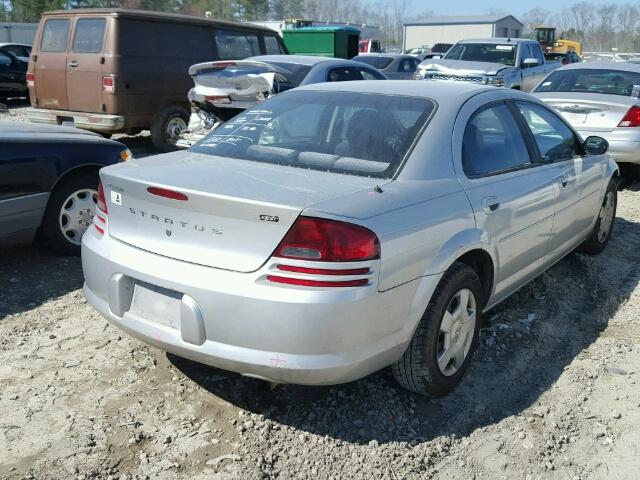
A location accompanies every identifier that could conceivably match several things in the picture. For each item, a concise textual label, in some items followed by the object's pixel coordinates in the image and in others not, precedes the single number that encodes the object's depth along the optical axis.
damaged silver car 7.91
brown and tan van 9.43
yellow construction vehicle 42.47
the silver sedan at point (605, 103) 8.09
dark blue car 4.75
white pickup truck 13.28
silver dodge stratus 2.73
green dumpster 20.61
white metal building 46.66
